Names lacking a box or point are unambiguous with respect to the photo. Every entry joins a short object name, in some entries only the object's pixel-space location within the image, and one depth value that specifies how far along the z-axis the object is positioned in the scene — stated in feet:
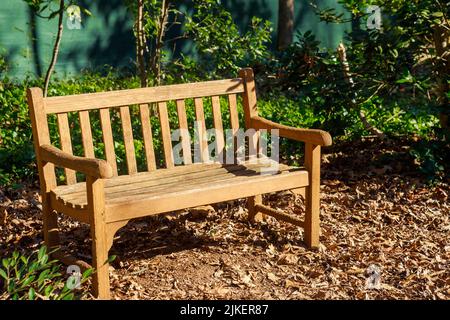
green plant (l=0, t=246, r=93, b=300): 11.49
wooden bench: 13.67
